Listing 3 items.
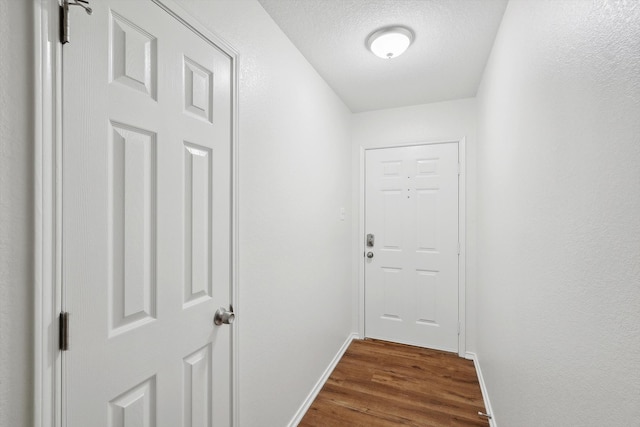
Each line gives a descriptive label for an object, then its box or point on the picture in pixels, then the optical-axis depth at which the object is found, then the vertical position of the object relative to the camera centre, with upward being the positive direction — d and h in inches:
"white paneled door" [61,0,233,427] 29.0 -0.8
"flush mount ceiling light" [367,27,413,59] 65.9 +39.8
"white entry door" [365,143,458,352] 108.6 -12.6
